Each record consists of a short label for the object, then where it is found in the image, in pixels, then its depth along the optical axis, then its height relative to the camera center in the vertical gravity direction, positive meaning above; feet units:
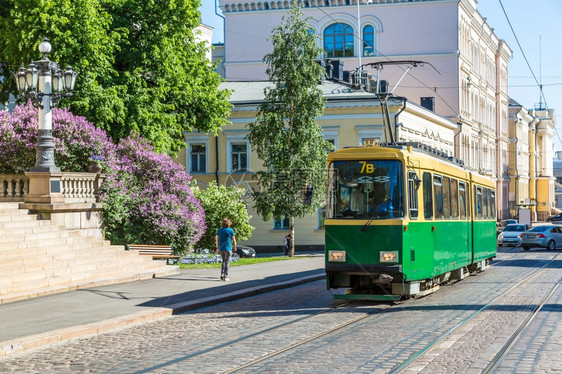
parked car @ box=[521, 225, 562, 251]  161.79 -2.33
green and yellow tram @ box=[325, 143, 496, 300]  55.06 +0.26
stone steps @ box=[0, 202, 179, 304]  59.11 -2.45
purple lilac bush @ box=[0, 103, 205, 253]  82.94 +5.81
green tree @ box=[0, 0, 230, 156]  96.58 +20.63
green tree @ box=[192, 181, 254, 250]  119.65 +2.16
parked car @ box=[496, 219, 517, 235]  237.27 +0.35
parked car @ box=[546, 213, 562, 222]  302.19 +2.05
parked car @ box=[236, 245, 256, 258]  146.54 -4.09
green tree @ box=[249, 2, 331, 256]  120.47 +14.06
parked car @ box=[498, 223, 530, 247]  181.88 -2.30
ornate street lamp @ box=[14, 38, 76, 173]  72.38 +11.07
